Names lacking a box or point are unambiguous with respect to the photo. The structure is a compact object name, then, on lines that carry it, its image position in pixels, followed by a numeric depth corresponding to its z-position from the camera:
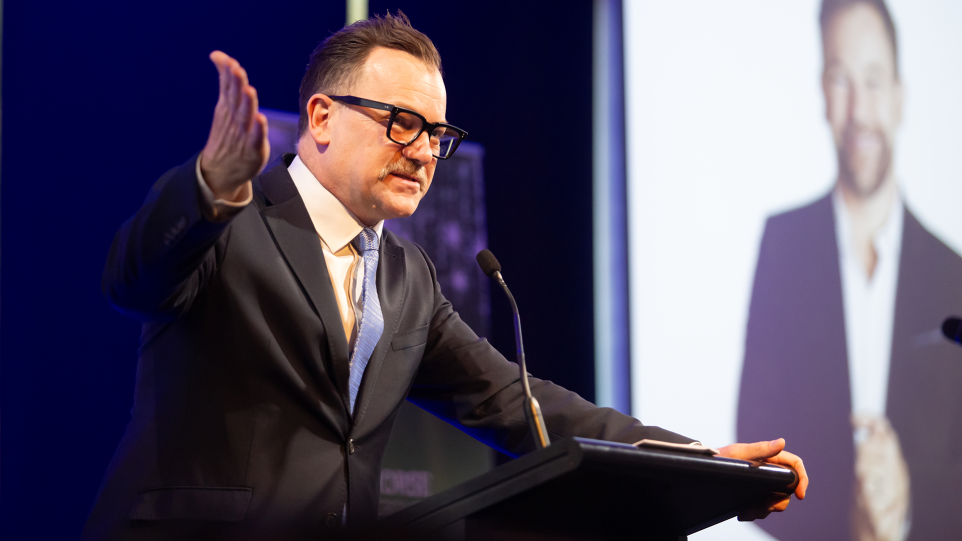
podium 4.87
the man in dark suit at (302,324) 5.01
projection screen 5.98
